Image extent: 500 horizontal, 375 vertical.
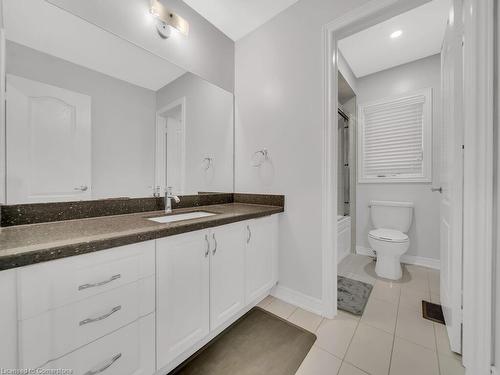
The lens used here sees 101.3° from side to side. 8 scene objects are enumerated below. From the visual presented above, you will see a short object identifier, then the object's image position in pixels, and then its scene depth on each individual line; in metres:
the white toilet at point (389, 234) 2.14
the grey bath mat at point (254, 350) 1.15
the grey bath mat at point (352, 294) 1.71
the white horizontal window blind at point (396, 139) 2.55
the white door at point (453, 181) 1.16
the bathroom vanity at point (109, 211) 0.73
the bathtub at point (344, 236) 2.64
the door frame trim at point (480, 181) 1.02
